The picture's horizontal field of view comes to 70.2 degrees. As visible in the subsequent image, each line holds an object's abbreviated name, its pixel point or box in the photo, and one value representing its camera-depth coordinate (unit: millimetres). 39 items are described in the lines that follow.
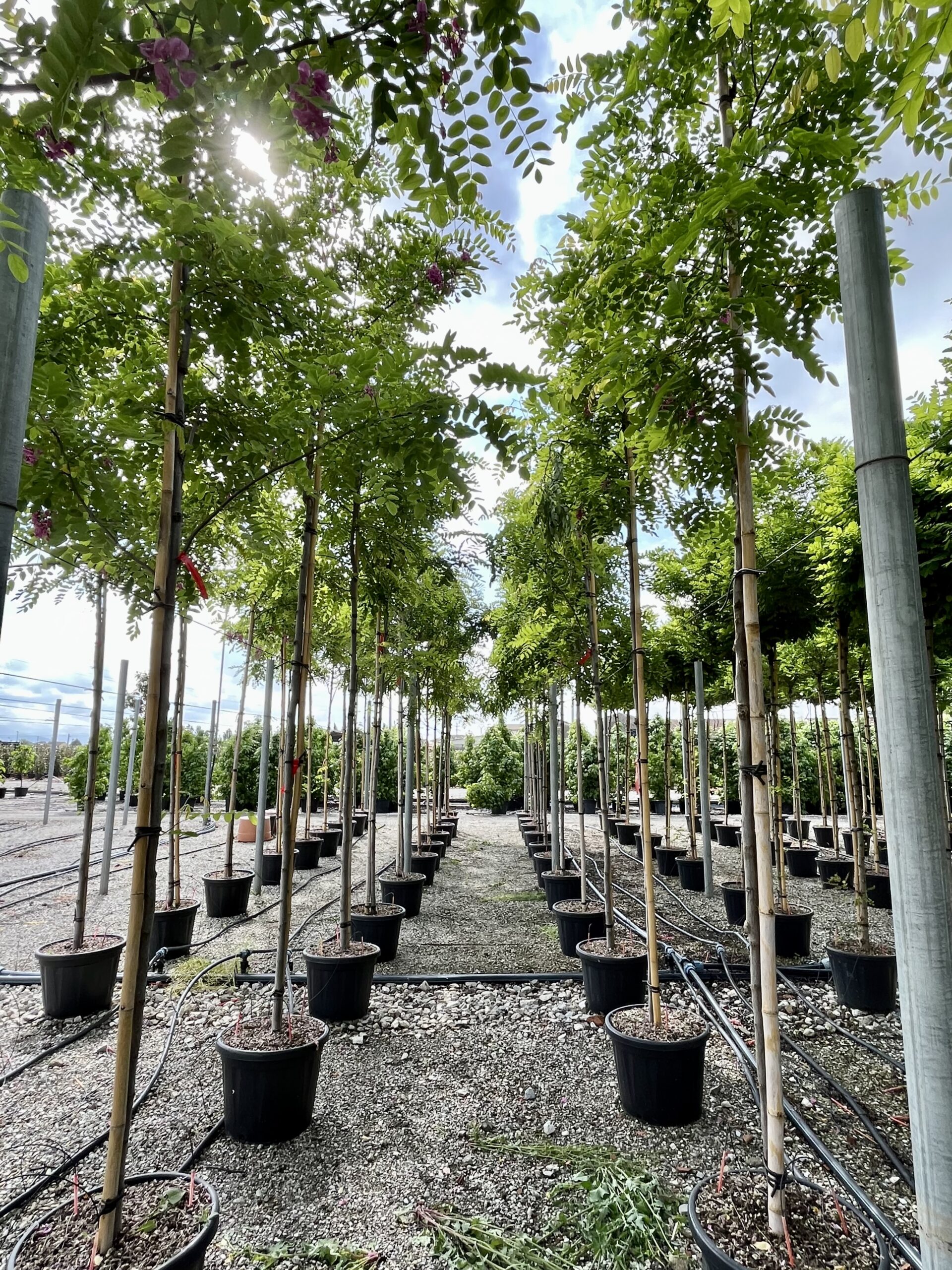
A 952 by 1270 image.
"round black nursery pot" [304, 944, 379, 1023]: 3955
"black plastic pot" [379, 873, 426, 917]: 6531
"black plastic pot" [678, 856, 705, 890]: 8312
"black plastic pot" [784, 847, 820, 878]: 9359
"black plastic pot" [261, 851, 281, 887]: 8070
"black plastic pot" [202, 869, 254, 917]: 6352
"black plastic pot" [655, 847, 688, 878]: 9273
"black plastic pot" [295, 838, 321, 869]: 8954
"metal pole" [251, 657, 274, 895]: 7059
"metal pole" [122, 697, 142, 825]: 10969
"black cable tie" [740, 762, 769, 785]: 2100
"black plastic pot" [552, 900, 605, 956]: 5164
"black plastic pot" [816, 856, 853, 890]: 8359
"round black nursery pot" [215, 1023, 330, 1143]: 2770
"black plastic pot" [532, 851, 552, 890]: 8281
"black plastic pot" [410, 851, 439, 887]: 8242
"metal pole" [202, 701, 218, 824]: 9592
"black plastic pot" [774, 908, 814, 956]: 5320
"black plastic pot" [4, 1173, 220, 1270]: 1674
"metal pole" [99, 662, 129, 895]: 6426
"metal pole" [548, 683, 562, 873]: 6781
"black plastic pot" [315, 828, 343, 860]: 10195
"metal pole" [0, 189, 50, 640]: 1033
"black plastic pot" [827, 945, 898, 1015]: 4215
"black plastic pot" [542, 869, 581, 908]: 6762
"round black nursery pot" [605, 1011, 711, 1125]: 2932
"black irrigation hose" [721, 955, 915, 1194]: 2670
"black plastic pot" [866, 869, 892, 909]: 7684
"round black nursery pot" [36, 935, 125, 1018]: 3973
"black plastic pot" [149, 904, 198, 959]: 5027
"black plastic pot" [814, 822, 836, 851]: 11888
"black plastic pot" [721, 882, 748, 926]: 6371
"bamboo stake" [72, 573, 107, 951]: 4098
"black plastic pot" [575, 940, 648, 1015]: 4012
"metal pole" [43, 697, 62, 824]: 13023
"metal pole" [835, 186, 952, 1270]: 959
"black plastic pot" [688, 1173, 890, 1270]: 1781
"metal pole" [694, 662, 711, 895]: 7480
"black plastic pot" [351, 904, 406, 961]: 5109
